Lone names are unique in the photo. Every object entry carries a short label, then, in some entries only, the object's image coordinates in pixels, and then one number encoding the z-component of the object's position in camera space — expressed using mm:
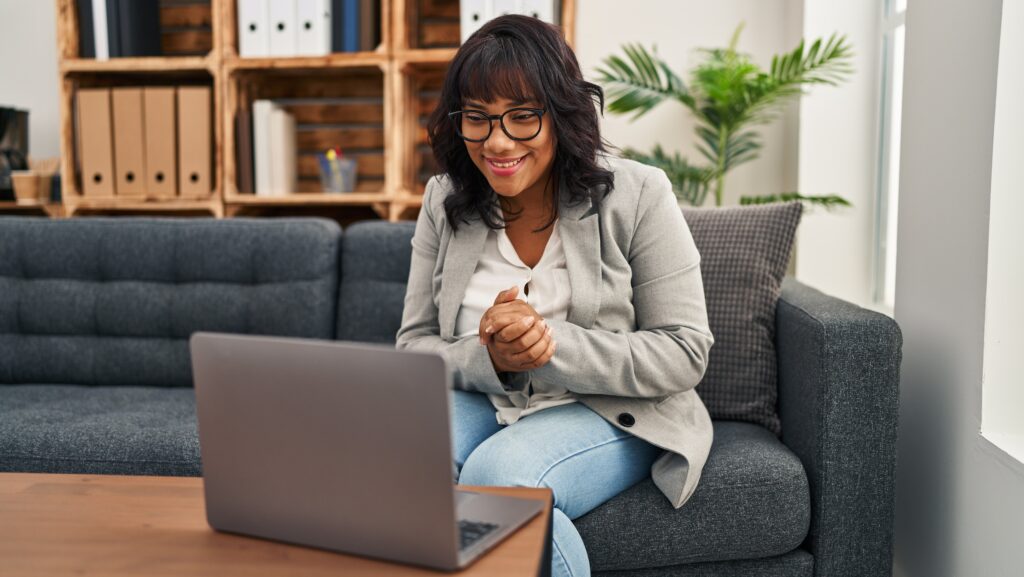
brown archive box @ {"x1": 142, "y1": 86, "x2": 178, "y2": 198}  2779
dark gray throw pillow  1595
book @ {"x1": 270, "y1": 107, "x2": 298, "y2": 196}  2822
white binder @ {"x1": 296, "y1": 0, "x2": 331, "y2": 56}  2697
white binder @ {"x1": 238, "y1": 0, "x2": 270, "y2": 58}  2717
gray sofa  1311
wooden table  726
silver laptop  664
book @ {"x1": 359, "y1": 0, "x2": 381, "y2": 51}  2719
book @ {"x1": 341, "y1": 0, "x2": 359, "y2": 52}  2711
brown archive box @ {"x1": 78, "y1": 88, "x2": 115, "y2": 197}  2803
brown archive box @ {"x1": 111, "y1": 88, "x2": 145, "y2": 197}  2789
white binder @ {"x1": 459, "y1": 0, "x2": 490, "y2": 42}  2639
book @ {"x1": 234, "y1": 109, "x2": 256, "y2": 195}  2807
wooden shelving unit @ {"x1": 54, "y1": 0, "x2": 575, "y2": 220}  2730
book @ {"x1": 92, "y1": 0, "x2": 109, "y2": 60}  2779
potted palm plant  2404
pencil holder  2861
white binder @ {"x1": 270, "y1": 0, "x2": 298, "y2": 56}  2705
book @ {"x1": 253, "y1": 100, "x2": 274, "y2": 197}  2811
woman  1232
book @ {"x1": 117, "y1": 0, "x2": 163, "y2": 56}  2807
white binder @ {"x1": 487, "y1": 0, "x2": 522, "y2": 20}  2625
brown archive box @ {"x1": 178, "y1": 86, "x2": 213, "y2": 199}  2773
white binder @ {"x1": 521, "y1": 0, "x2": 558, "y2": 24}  2609
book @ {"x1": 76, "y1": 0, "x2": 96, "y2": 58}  2799
